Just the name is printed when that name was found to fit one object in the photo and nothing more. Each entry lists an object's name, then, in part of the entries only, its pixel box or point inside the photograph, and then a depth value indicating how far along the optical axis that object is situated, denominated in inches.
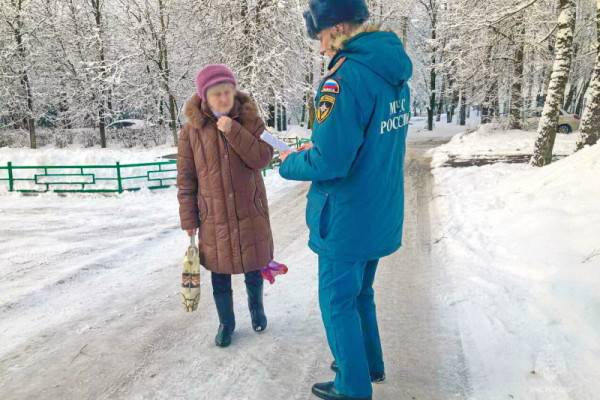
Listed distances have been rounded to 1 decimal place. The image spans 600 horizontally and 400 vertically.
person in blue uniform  85.6
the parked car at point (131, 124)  1139.9
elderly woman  125.0
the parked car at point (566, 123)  920.9
